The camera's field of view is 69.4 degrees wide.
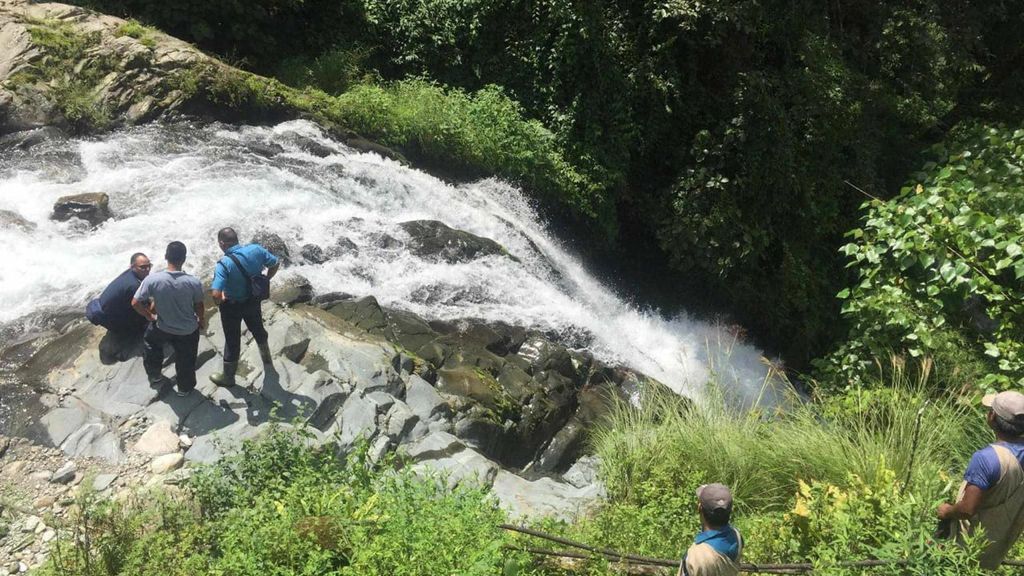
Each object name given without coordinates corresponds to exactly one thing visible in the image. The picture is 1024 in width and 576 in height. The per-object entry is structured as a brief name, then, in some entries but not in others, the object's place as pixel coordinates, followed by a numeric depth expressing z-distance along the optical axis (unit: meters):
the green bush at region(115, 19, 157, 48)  11.23
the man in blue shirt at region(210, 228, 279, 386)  5.95
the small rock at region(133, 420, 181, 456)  5.65
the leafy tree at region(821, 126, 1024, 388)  5.98
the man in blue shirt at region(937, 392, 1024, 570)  3.33
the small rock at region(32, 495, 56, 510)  5.04
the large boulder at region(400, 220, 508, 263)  9.50
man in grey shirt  5.80
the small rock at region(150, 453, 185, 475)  5.46
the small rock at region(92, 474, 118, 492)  5.26
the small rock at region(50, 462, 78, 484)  5.35
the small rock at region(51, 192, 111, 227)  8.61
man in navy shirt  6.32
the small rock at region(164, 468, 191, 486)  5.02
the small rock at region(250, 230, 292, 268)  8.48
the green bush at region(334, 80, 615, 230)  11.59
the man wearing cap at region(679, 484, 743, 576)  3.16
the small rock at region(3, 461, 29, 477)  5.39
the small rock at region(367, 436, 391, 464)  5.69
